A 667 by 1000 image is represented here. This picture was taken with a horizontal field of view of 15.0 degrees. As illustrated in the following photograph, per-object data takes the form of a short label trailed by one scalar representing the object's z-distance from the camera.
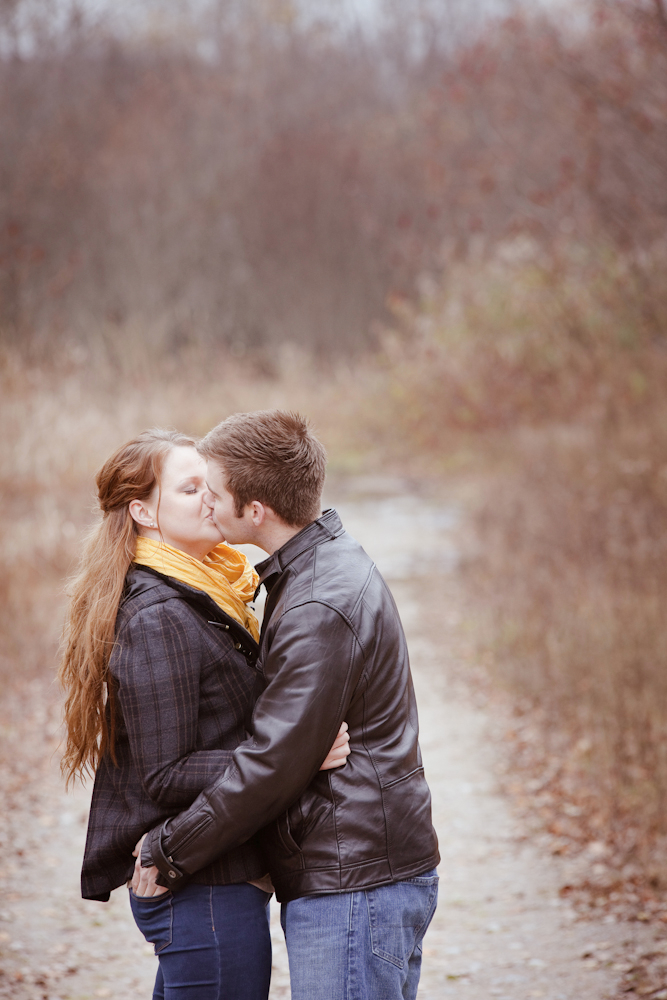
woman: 4.34
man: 4.26
